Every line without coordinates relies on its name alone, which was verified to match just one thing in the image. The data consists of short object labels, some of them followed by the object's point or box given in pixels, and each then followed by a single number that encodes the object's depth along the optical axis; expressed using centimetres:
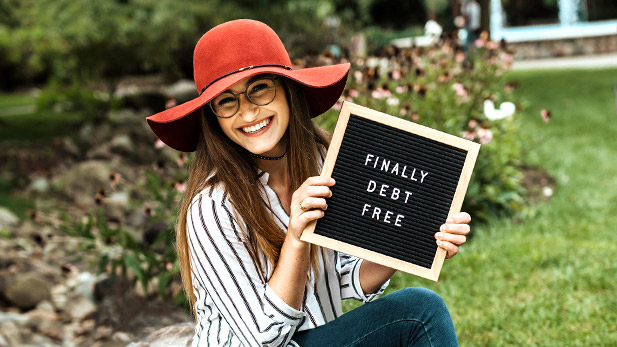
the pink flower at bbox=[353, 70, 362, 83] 459
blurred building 1928
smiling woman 184
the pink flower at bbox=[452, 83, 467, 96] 450
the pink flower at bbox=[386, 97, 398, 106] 416
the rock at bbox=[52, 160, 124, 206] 742
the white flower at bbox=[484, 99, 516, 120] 433
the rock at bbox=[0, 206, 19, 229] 639
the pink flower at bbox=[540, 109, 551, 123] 438
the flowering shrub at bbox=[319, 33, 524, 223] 437
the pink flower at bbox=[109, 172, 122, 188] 382
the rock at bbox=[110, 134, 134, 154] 870
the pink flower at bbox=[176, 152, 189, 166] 368
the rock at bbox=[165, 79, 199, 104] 953
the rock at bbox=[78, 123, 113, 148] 957
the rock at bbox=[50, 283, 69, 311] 484
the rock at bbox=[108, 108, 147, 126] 1005
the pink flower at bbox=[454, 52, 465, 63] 509
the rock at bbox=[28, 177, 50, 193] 770
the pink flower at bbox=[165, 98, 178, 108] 391
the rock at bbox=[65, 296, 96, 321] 460
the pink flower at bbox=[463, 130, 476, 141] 419
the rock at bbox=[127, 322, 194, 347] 260
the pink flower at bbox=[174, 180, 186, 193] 362
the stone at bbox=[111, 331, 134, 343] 332
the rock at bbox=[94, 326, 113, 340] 382
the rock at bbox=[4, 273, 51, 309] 482
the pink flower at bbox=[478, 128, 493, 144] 407
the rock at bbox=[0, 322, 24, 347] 420
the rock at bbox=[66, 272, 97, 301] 474
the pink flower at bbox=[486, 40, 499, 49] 512
